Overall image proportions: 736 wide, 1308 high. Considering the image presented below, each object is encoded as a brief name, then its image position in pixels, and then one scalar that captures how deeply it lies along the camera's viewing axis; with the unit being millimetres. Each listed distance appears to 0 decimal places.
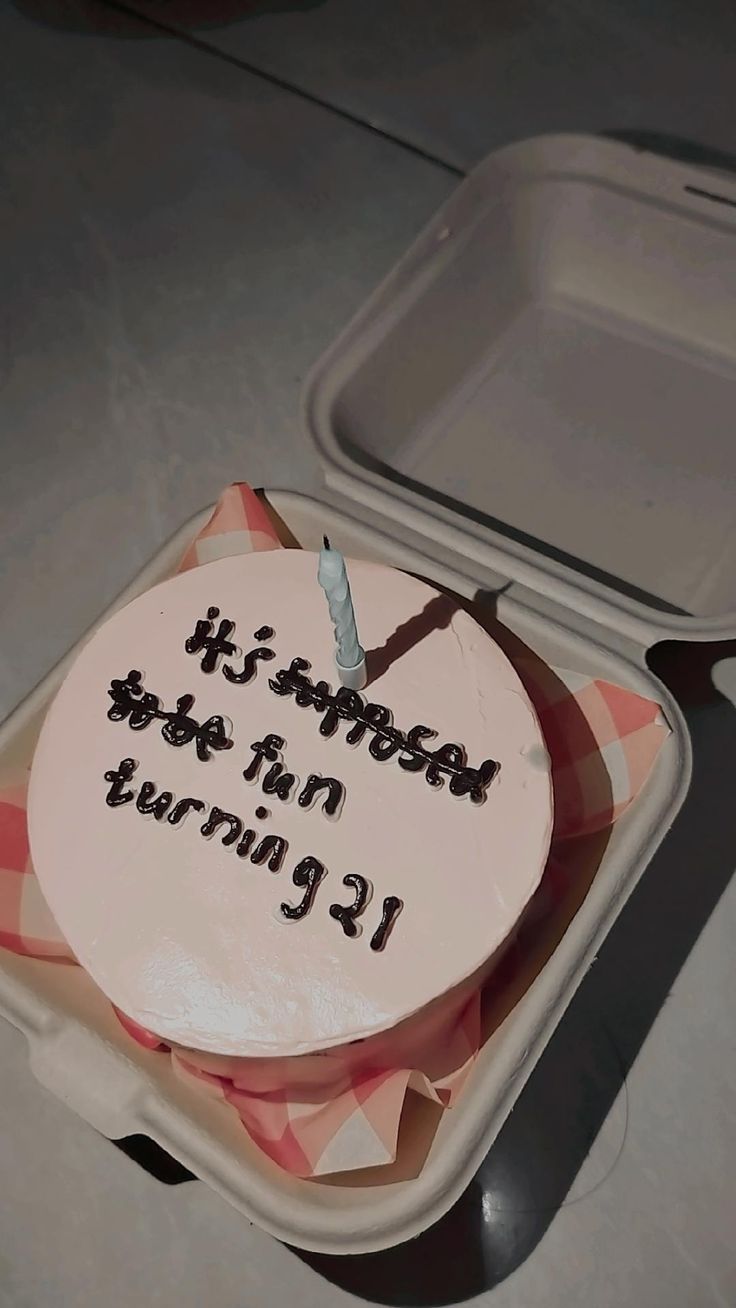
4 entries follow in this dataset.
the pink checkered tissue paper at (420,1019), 357
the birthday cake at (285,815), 352
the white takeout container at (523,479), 359
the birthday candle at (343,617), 337
